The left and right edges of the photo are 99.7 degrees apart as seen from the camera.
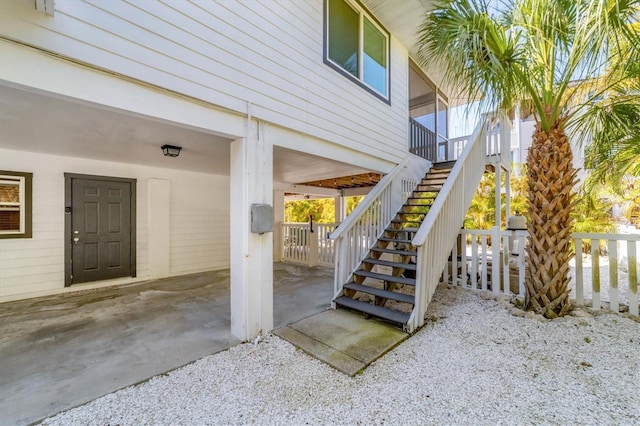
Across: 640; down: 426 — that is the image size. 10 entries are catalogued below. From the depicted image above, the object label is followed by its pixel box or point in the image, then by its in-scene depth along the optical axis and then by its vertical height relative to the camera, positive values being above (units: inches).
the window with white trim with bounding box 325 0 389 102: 174.4 +121.3
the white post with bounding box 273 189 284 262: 334.3 -16.7
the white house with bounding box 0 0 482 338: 86.0 +44.2
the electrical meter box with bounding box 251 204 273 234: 122.0 -1.2
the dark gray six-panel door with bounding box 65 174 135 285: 199.9 -7.9
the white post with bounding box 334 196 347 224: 459.5 +13.4
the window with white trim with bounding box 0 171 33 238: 175.8 +9.2
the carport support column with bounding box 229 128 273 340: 122.0 -12.0
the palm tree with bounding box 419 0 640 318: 121.6 +67.2
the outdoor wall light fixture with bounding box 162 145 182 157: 165.3 +41.2
